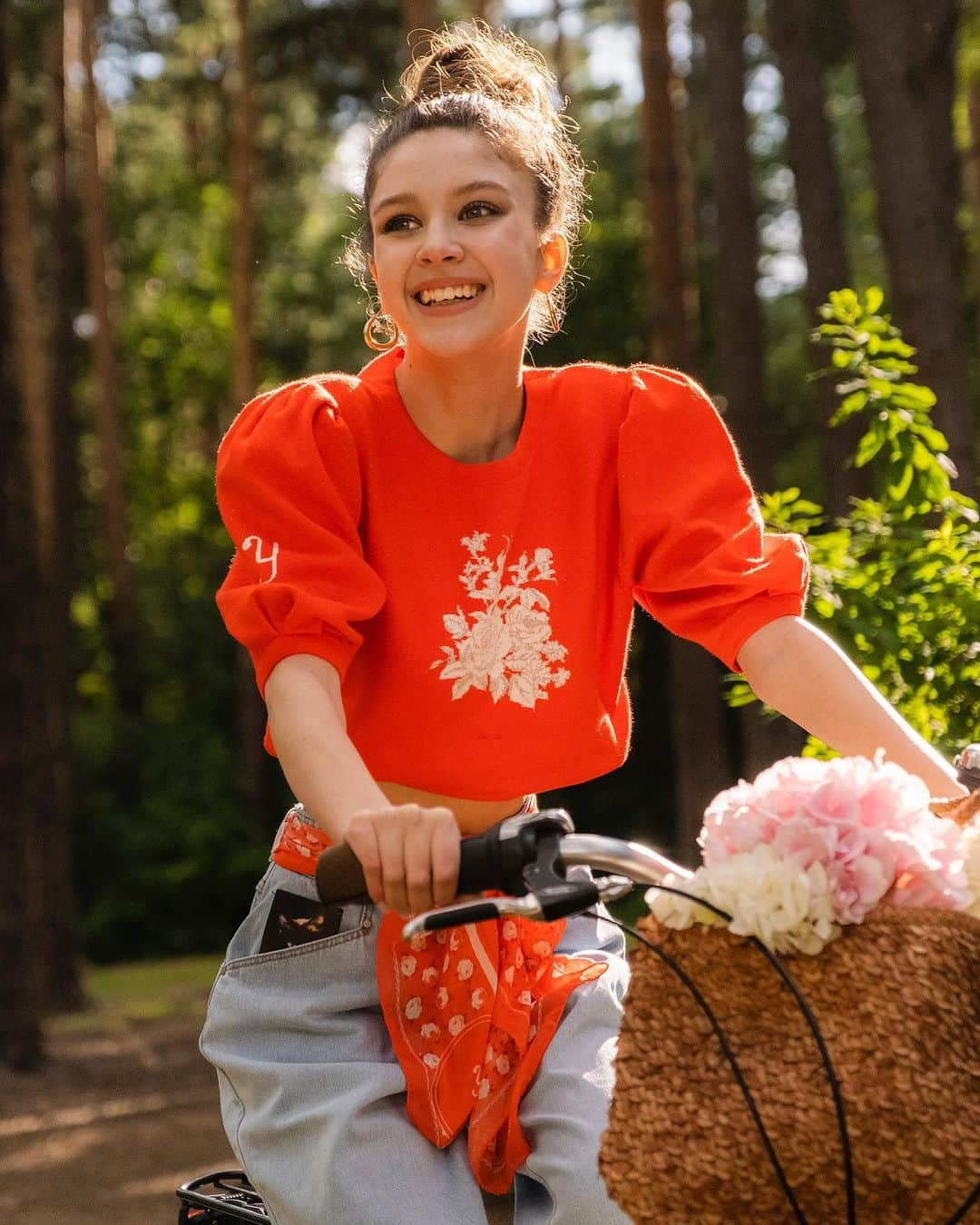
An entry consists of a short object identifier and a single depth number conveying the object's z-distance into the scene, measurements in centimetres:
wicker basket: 157
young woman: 231
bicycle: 169
